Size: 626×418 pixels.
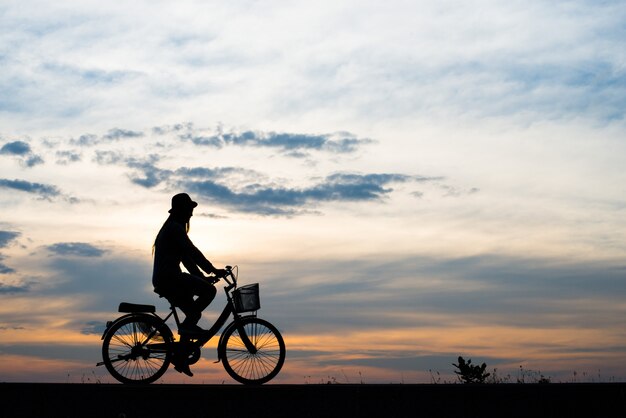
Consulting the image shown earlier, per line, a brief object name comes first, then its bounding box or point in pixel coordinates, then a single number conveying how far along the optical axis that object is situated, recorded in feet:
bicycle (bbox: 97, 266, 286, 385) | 39.68
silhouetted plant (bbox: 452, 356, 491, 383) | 51.06
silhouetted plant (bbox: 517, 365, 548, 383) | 46.52
